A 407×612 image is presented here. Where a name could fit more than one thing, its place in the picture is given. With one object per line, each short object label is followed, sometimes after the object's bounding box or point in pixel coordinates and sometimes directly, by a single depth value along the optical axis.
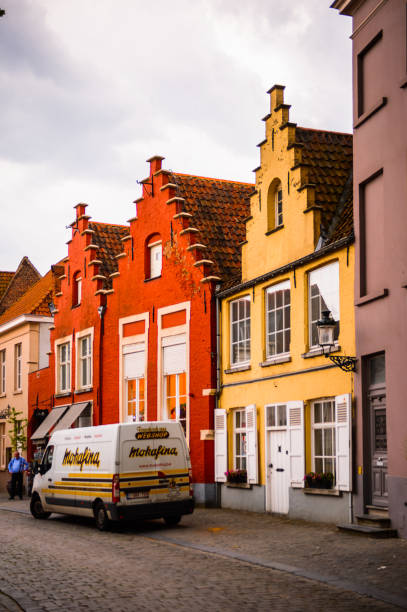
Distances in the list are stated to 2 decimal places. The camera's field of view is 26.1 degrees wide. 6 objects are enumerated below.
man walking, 32.16
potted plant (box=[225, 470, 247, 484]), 22.52
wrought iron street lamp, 17.36
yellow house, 18.45
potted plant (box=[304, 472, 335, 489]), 18.36
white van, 17.78
